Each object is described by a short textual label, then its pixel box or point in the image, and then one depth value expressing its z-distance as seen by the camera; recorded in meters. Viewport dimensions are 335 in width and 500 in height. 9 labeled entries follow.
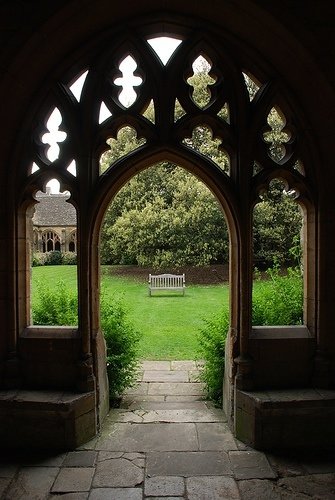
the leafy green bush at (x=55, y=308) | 3.77
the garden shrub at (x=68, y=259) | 16.59
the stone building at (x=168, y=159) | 3.12
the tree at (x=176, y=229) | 12.13
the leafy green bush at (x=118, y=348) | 3.75
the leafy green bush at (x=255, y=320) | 3.70
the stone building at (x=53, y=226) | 20.03
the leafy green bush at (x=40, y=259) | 15.82
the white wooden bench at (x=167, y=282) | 11.36
